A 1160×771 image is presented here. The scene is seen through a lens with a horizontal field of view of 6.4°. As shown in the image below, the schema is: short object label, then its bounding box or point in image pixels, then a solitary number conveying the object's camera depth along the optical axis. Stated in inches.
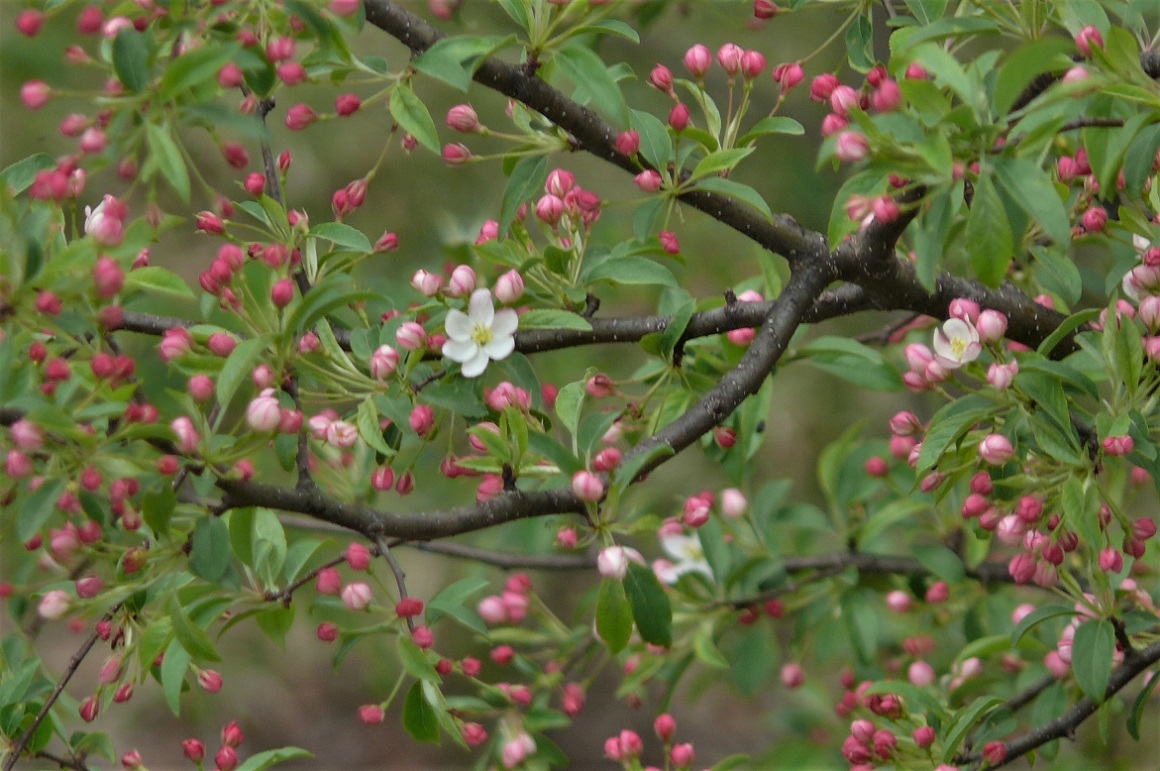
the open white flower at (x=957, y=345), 170.6
